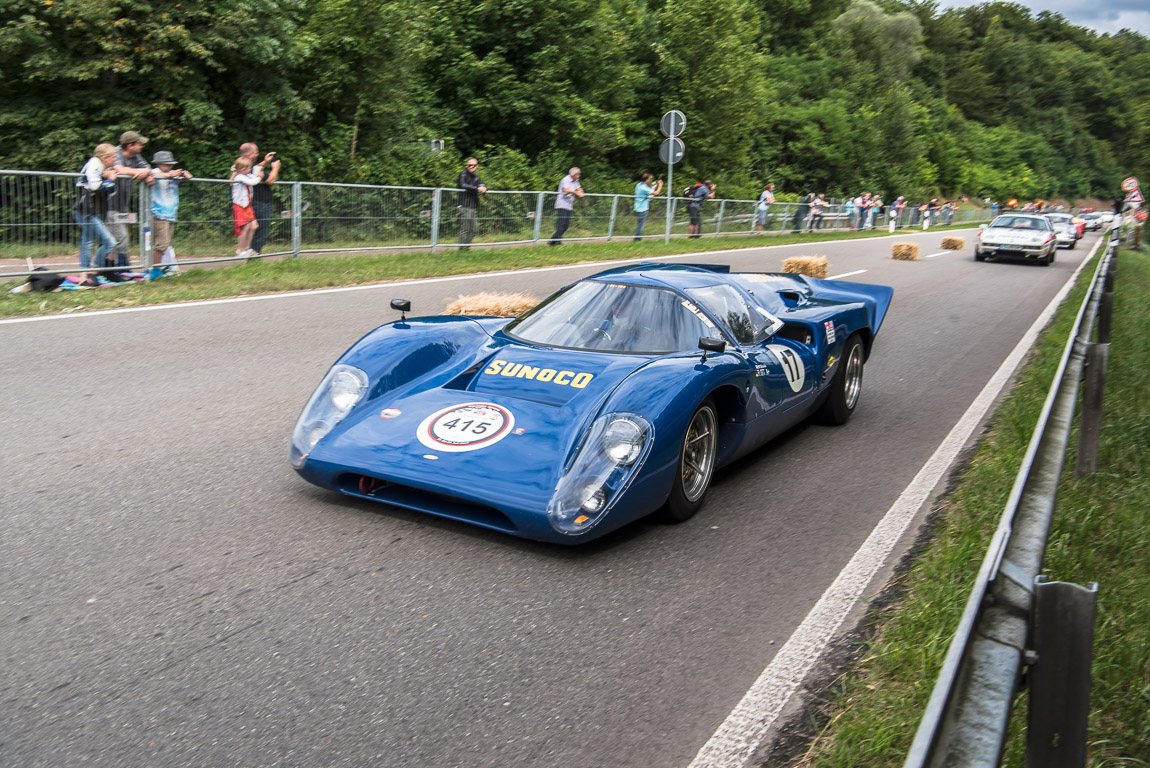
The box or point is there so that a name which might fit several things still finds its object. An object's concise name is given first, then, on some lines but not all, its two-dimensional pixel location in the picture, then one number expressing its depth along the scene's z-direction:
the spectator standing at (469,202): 17.36
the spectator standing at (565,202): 20.11
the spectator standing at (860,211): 43.25
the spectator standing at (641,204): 23.36
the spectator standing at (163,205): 11.71
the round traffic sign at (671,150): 22.84
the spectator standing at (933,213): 60.03
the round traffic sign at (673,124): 23.03
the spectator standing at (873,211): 44.69
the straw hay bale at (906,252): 24.27
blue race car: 4.21
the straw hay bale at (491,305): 9.41
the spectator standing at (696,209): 26.81
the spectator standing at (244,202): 12.93
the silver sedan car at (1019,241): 25.53
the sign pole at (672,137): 22.87
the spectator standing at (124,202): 11.23
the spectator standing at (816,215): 36.22
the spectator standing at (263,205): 13.39
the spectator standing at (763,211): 31.98
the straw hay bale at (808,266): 16.95
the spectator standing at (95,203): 10.91
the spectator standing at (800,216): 35.12
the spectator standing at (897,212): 48.71
